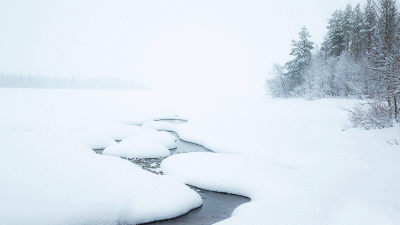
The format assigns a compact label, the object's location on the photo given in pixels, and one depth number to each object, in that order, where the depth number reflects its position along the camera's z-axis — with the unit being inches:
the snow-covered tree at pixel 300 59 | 1408.3
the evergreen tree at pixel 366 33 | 1073.3
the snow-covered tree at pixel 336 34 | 1284.6
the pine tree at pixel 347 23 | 1259.7
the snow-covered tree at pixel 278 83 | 1509.7
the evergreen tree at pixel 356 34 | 1136.2
